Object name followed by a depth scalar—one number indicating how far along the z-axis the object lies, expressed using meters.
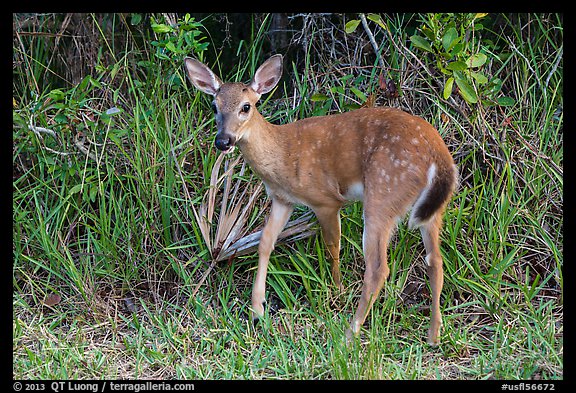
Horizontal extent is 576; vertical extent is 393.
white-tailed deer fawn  9.78
